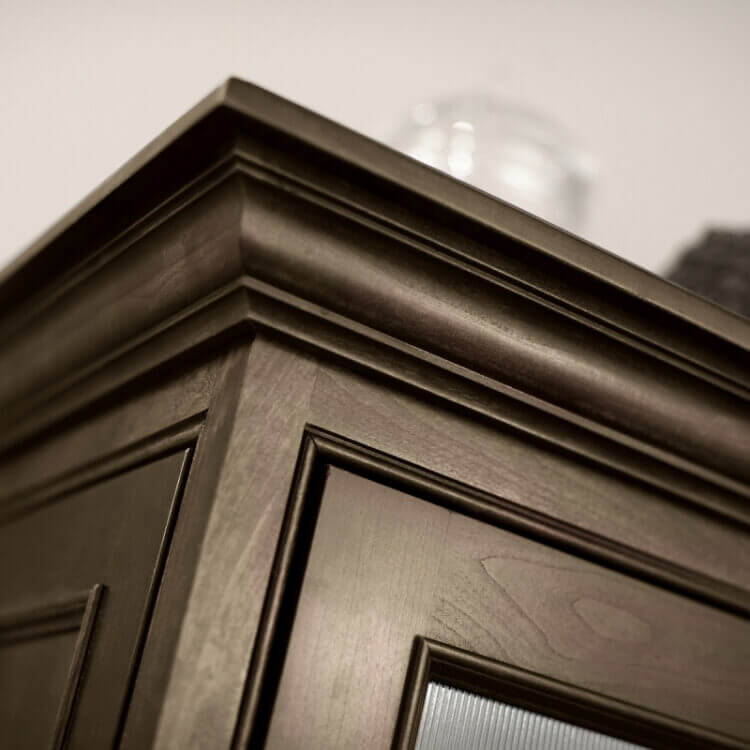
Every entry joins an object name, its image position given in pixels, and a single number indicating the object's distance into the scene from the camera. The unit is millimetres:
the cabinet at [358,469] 384
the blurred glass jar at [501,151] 1081
